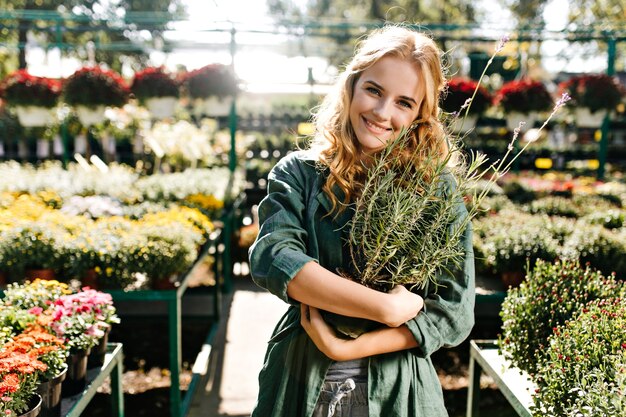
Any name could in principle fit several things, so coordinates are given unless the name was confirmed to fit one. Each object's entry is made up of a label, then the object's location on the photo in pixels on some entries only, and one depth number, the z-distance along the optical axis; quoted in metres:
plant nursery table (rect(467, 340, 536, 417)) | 1.89
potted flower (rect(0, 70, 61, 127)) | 5.44
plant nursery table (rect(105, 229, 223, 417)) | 2.79
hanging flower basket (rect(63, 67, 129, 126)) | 5.20
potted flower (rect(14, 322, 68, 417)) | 1.71
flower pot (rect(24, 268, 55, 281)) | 2.95
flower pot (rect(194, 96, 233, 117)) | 5.59
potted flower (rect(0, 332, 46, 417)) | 1.46
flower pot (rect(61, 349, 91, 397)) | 1.96
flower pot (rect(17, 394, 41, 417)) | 1.55
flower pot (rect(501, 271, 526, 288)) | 3.23
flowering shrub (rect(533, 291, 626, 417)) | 1.33
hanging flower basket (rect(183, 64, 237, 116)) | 5.43
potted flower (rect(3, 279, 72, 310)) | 2.14
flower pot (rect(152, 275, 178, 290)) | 2.95
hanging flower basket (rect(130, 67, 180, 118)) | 5.31
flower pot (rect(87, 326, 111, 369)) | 2.18
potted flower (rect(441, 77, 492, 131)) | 5.55
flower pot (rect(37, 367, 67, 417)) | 1.71
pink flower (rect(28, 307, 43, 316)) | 1.98
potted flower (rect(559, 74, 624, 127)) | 6.06
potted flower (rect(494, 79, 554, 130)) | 5.85
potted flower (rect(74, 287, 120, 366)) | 2.13
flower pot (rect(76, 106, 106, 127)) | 5.36
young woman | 1.26
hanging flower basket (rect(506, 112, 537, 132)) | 6.03
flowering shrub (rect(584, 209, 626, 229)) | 4.21
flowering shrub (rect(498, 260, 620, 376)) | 1.98
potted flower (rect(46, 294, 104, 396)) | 1.97
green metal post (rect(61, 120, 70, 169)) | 6.80
